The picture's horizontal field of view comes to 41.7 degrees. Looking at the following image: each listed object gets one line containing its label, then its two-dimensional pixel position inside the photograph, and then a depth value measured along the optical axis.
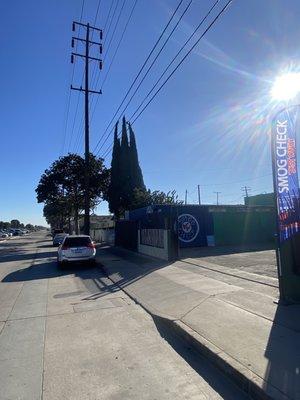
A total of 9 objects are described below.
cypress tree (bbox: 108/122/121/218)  42.09
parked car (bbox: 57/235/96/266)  18.12
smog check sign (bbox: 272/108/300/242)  8.36
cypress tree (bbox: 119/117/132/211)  41.69
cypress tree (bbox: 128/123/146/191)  42.56
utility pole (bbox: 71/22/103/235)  30.30
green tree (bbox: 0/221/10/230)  175.70
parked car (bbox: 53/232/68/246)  40.06
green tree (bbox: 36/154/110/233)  43.72
